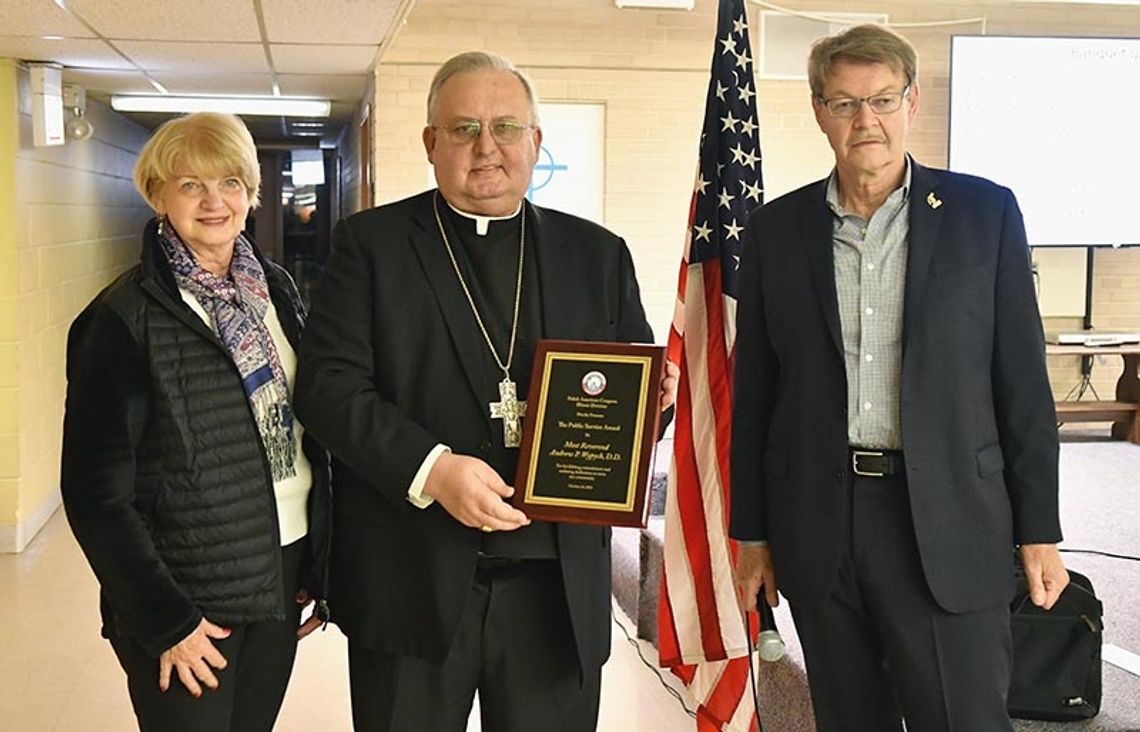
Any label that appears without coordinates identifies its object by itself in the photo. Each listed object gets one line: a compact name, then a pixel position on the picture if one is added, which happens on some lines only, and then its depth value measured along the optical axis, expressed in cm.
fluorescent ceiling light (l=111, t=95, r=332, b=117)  726
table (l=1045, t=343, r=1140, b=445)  733
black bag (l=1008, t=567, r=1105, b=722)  268
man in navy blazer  198
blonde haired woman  197
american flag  319
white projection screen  736
